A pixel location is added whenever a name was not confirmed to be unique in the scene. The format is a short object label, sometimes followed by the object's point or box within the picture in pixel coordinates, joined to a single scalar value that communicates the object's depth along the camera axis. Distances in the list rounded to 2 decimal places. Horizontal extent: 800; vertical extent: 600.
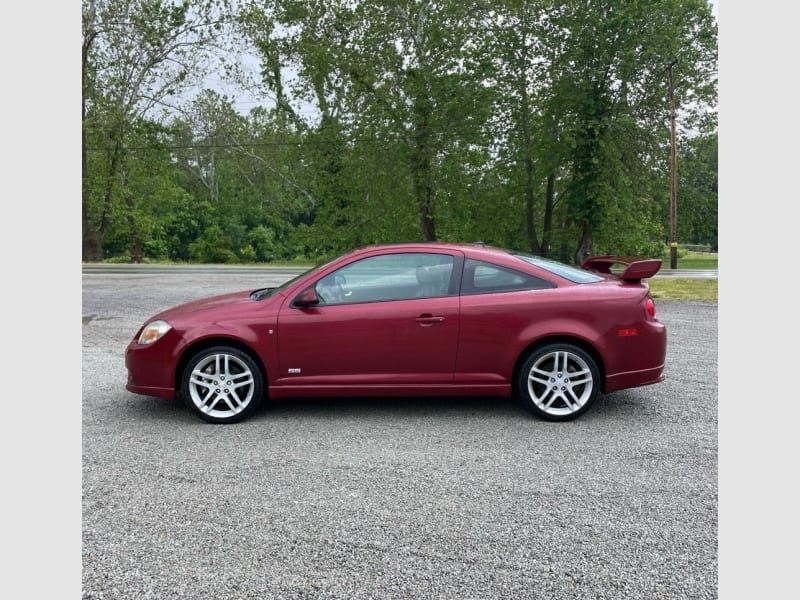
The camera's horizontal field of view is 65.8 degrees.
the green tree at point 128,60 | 31.68
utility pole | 24.52
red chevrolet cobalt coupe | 5.14
